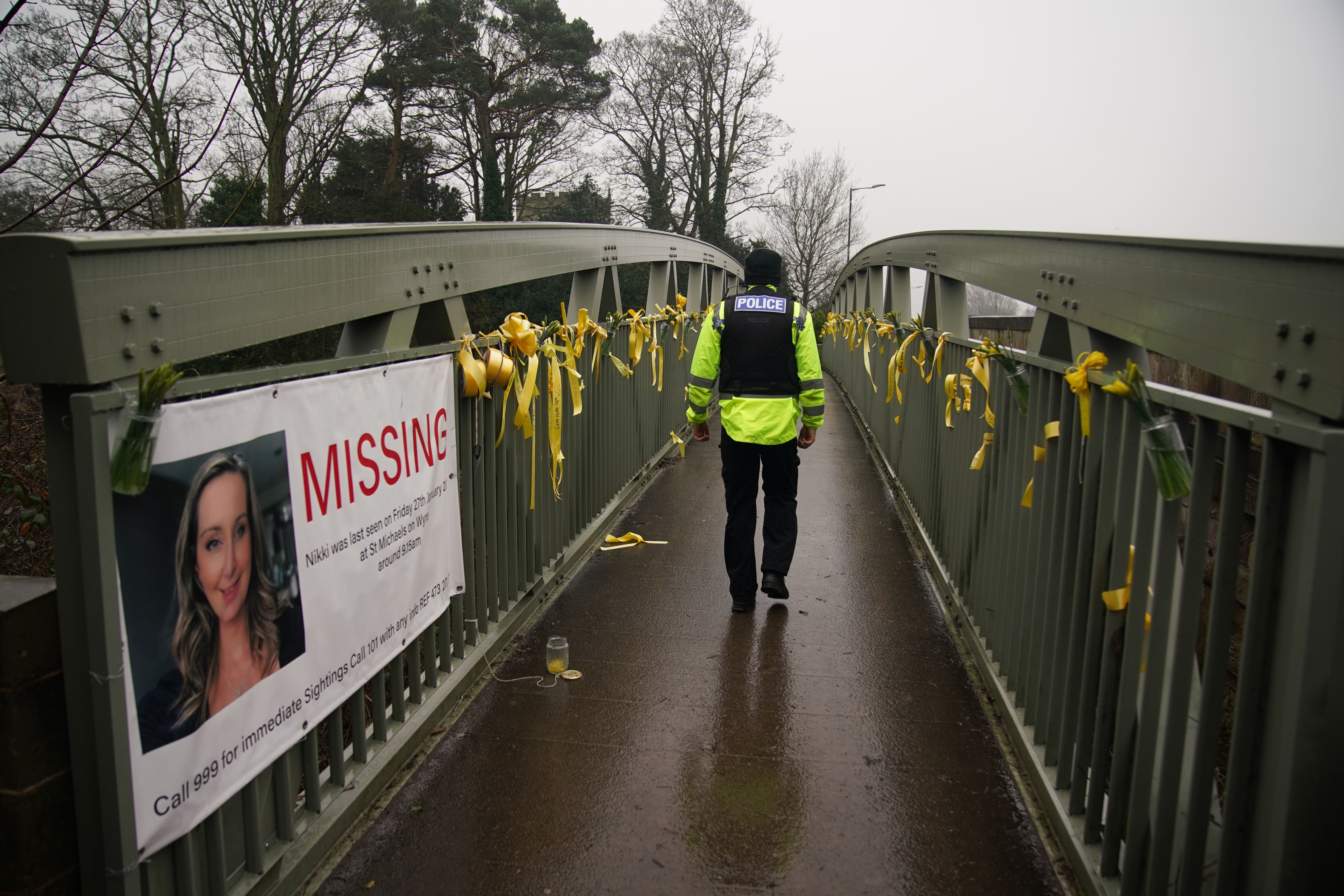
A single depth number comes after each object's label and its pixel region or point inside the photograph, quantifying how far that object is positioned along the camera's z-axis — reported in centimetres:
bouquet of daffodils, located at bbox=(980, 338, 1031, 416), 352
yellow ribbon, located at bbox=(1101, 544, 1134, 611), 259
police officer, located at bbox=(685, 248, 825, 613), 517
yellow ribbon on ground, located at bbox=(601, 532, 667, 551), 663
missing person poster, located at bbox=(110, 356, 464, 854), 211
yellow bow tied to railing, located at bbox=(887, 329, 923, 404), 645
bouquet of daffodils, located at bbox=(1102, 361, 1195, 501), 218
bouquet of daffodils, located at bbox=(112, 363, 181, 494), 196
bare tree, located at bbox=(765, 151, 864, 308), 5312
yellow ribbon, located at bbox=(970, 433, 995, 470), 418
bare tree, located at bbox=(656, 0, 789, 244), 4088
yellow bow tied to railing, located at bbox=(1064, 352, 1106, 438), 285
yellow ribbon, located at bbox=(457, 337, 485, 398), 383
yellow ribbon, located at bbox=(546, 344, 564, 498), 470
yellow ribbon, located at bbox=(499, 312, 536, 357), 425
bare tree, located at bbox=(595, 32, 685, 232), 3834
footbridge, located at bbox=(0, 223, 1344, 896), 191
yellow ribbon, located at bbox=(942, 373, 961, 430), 484
